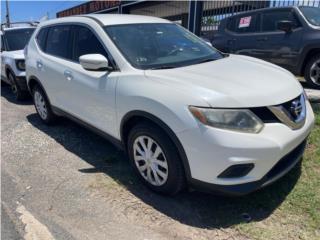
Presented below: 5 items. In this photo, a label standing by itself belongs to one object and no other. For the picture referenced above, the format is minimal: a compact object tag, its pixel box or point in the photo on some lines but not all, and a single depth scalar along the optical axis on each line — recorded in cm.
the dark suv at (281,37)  478
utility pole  2652
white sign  589
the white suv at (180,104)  199
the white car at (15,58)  538
